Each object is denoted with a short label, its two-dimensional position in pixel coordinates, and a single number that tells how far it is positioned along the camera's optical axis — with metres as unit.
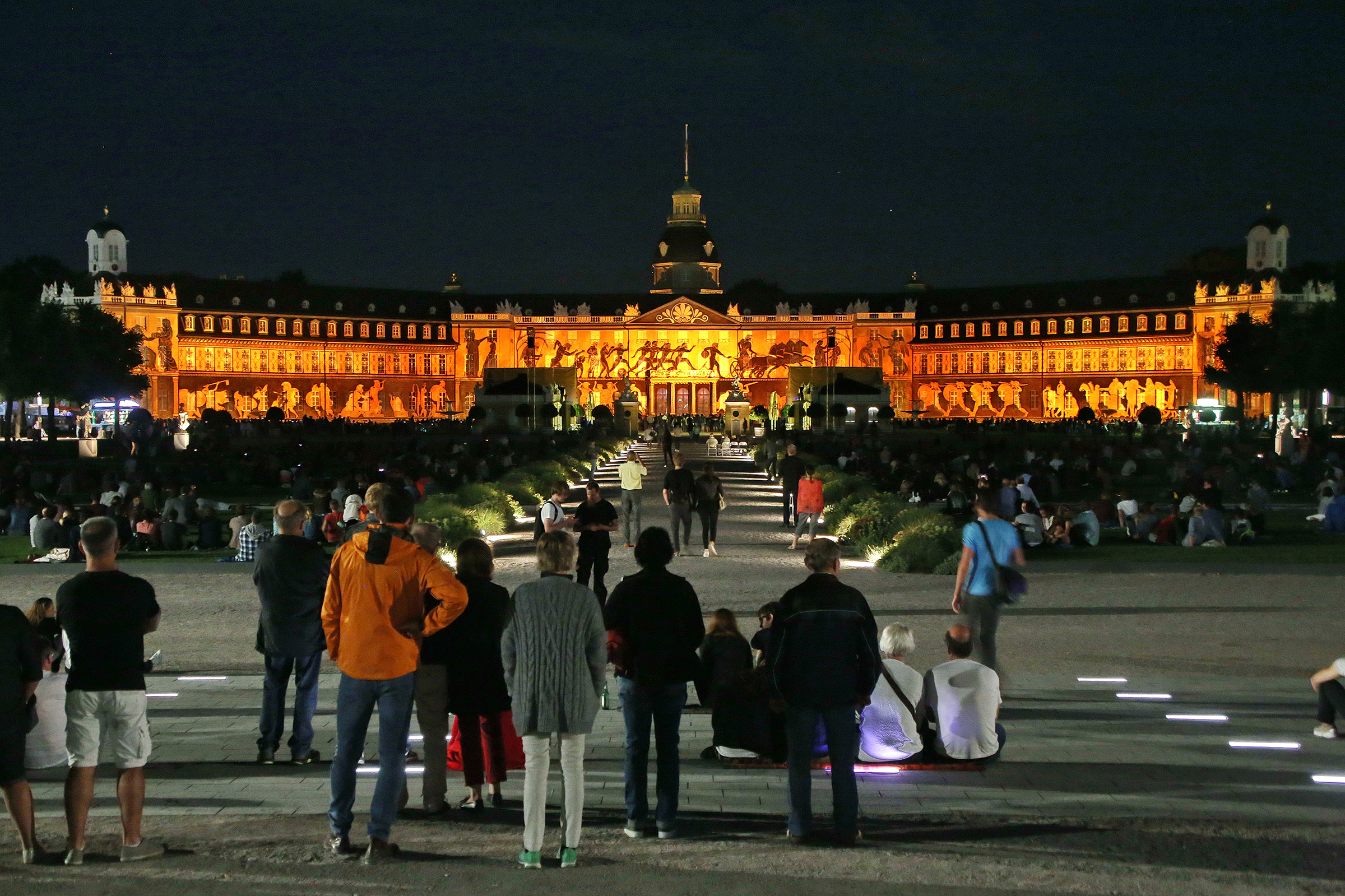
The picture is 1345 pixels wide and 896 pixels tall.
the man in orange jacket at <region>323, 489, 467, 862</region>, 7.03
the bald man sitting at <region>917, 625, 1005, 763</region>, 8.57
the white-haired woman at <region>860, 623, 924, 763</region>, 8.66
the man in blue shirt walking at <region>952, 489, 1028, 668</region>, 10.23
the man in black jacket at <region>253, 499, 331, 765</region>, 8.80
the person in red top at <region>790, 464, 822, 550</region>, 21.45
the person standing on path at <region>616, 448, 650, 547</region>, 21.14
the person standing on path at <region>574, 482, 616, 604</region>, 14.12
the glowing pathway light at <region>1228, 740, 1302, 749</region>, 9.23
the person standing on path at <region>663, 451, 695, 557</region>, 21.08
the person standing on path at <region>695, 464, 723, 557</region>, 21.64
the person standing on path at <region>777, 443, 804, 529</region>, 24.41
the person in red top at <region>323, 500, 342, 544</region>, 16.78
